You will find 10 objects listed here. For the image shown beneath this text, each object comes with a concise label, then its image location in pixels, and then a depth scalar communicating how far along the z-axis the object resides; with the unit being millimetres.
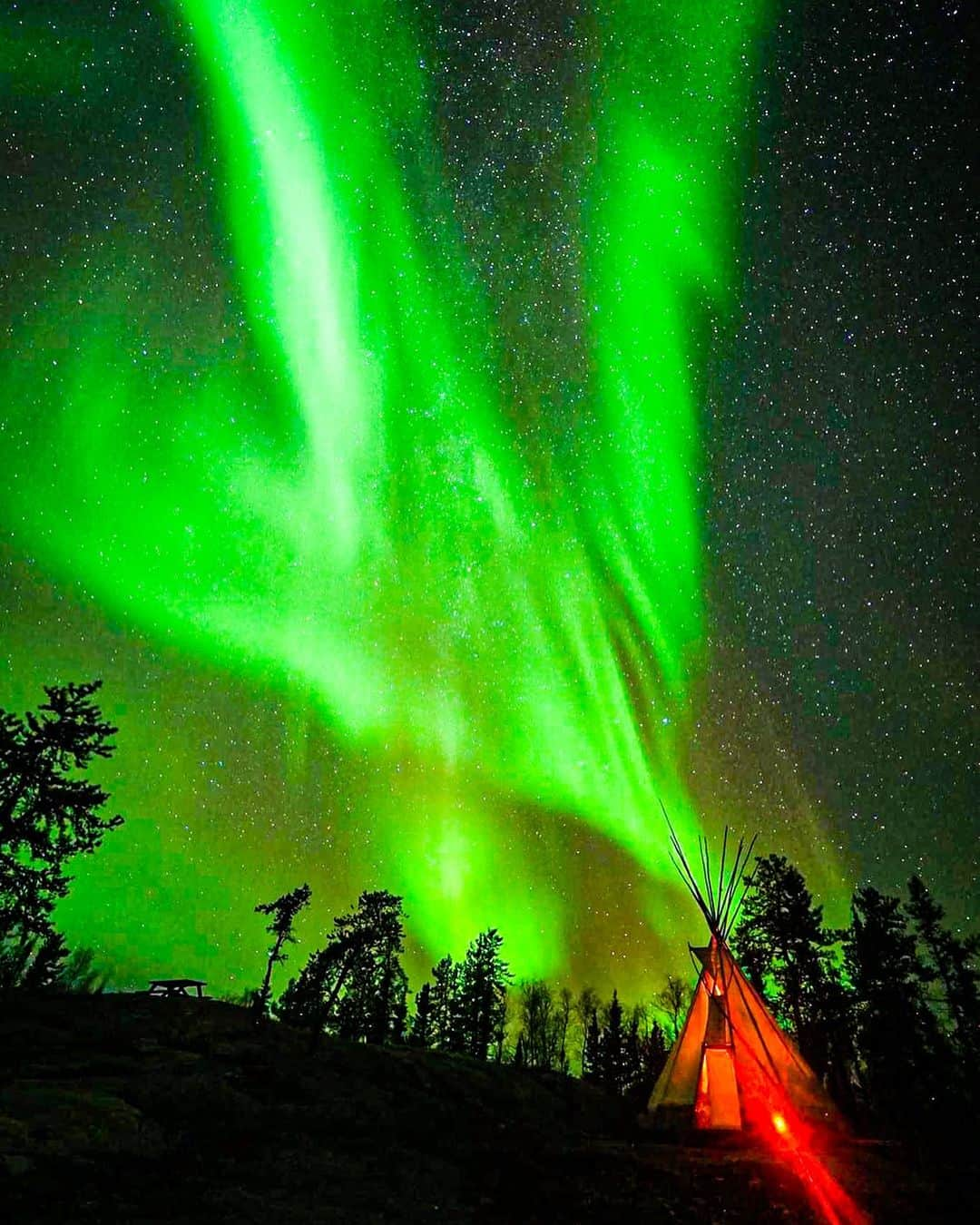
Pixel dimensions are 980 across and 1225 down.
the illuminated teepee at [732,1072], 20594
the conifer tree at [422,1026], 70812
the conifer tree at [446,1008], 65000
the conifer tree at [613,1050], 66250
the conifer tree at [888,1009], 33062
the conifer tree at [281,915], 49344
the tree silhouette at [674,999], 69462
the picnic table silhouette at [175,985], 31844
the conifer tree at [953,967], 39906
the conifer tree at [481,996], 63500
